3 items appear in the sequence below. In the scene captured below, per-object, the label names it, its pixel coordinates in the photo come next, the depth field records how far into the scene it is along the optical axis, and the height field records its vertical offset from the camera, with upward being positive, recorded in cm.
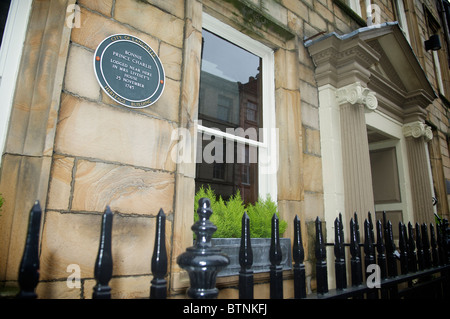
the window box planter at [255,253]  235 -23
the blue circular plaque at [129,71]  213 +117
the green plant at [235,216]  253 +10
